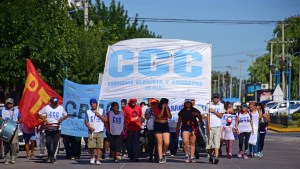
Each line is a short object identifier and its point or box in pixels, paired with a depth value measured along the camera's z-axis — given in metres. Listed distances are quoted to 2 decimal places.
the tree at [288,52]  106.81
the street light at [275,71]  101.31
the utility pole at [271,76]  105.51
